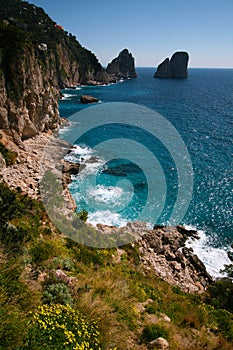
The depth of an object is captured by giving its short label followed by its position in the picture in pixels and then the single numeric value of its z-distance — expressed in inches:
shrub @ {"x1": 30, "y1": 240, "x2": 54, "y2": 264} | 325.5
